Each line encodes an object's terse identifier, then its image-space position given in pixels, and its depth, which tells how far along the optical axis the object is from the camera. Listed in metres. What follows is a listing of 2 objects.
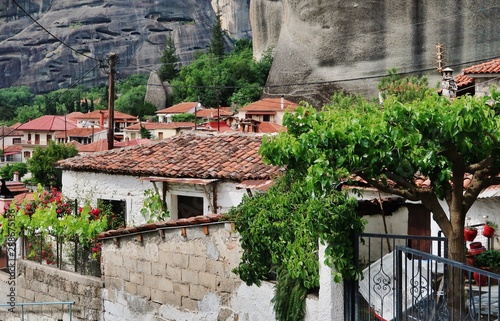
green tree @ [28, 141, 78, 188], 54.41
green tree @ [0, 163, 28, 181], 67.13
